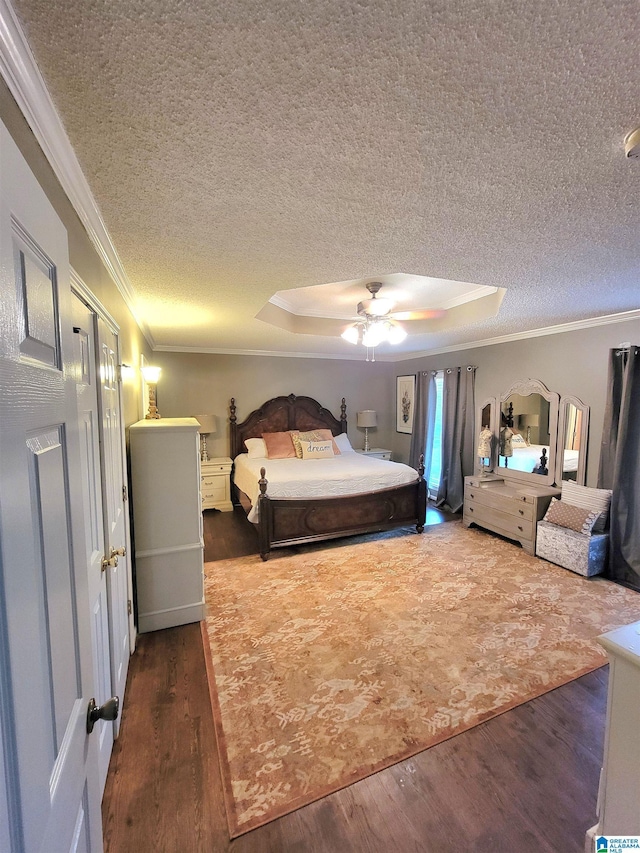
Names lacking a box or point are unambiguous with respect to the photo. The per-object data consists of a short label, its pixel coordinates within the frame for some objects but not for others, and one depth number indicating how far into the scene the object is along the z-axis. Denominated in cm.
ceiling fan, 318
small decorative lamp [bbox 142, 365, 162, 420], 339
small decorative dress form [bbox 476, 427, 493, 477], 445
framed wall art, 600
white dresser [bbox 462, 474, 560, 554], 367
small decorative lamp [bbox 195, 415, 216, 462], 506
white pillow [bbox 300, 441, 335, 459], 509
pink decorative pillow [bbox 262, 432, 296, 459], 517
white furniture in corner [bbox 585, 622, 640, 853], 100
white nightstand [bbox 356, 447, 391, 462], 601
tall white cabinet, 245
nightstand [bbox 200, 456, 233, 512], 507
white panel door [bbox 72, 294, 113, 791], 135
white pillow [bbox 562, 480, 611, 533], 327
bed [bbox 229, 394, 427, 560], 364
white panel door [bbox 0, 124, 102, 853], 47
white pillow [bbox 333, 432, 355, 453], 569
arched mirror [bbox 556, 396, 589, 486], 354
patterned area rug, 161
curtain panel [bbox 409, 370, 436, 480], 546
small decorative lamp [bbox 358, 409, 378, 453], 602
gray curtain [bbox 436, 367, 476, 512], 479
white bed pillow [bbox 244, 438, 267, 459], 516
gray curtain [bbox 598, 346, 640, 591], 309
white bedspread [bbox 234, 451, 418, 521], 376
